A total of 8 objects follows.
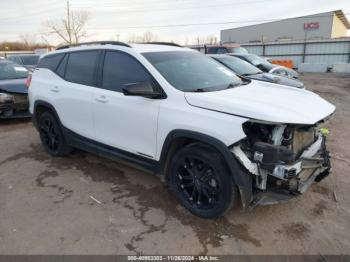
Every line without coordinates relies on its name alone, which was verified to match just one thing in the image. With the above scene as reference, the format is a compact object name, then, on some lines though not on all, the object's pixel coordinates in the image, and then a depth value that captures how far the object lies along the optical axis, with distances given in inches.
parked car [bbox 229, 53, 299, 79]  446.8
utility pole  1879.4
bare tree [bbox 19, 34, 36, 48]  2469.7
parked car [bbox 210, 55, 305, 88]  308.1
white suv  115.3
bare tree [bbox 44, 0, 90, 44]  1867.6
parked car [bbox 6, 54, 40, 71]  575.4
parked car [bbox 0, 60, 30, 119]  295.9
